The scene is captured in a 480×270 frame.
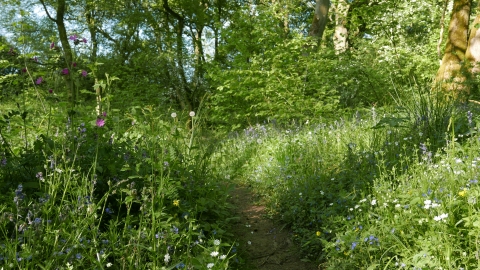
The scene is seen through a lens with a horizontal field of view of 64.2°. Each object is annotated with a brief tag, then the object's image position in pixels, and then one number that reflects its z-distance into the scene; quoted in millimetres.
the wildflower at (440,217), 2452
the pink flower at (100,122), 3371
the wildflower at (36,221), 1966
